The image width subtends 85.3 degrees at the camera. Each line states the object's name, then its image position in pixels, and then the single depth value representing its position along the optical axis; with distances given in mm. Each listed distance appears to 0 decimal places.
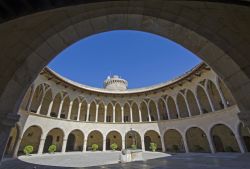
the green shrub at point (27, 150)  16547
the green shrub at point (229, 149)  17847
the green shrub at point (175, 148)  23288
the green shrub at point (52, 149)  19719
